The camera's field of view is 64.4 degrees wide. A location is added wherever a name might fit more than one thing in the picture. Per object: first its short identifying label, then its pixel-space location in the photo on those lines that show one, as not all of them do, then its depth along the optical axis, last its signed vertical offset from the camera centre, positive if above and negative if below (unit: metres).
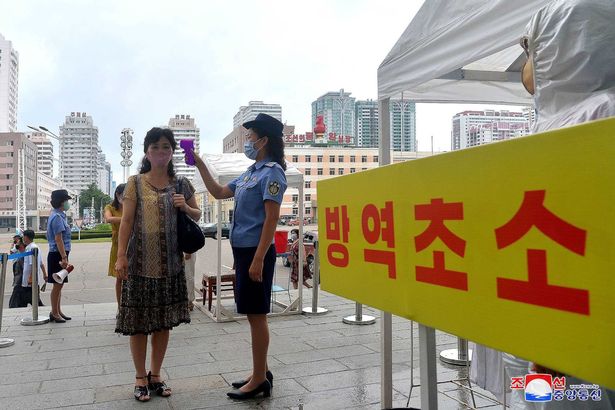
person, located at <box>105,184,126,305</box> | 5.46 -0.09
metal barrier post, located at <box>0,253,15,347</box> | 5.11 -0.87
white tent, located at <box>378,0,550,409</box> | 1.77 +0.72
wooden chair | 6.72 -1.06
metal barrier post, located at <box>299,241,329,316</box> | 6.49 -1.26
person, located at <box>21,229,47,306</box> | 6.91 -0.85
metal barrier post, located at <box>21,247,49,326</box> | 6.21 -1.15
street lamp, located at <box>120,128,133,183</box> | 27.77 +3.46
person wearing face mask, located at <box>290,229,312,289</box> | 9.11 -1.26
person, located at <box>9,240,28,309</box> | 7.39 -1.20
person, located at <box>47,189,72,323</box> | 6.05 -0.35
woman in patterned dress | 3.23 -0.34
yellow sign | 0.94 -0.09
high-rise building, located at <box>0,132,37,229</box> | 83.06 +6.80
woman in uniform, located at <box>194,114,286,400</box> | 3.16 -0.17
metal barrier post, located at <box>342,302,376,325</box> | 5.83 -1.36
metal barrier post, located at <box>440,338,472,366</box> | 4.11 -1.29
